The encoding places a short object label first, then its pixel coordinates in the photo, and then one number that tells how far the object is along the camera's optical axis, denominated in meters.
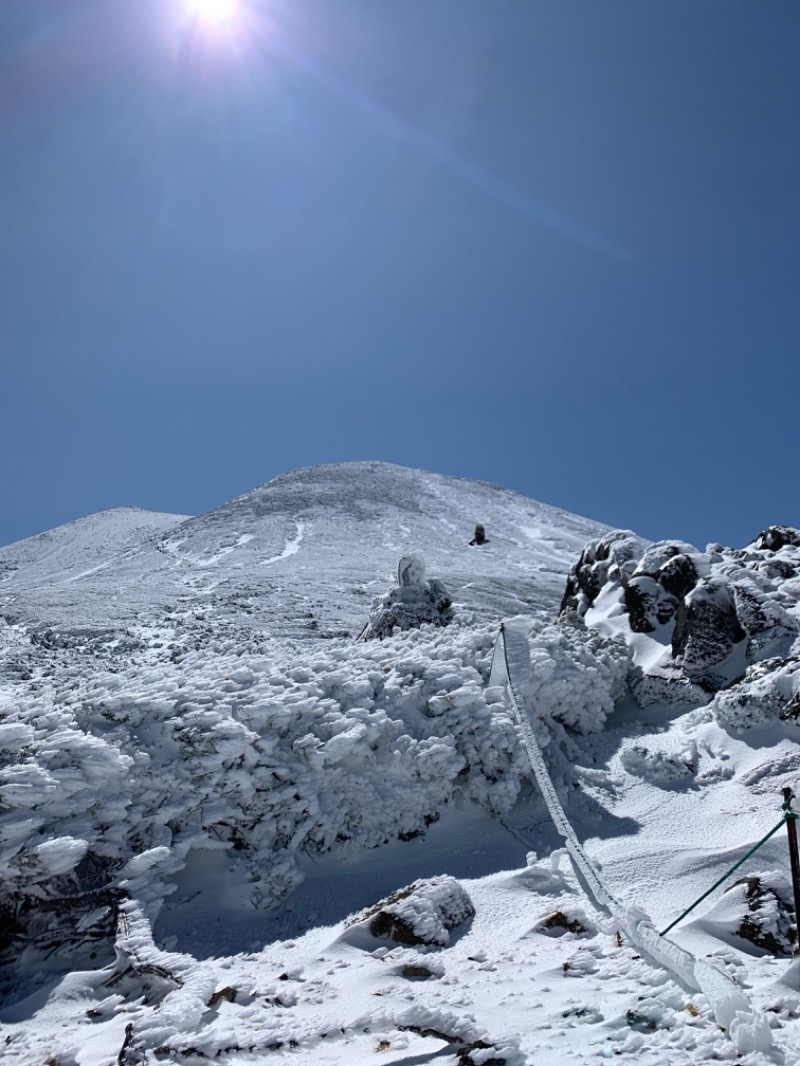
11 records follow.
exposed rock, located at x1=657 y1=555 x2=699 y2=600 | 12.95
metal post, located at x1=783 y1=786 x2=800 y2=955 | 4.40
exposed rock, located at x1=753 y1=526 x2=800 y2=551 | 14.38
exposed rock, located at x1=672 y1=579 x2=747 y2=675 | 11.13
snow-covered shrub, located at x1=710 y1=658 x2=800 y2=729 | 8.84
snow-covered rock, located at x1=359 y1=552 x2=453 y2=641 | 14.83
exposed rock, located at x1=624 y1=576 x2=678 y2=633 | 12.91
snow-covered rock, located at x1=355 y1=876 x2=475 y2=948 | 5.59
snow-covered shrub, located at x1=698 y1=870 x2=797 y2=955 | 5.04
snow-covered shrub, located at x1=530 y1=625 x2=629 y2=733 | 9.56
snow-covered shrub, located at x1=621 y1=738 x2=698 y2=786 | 8.60
